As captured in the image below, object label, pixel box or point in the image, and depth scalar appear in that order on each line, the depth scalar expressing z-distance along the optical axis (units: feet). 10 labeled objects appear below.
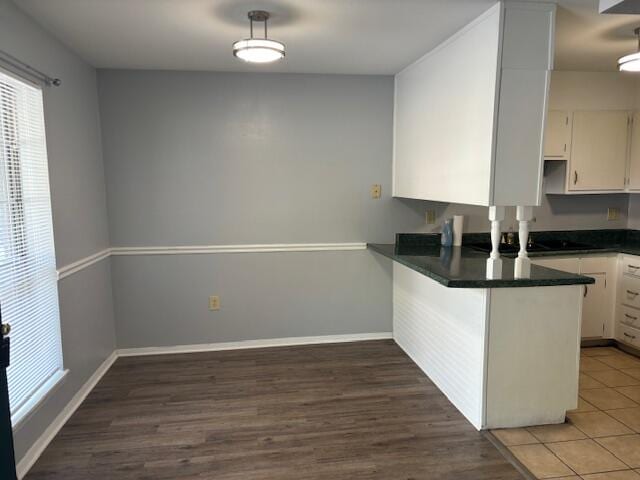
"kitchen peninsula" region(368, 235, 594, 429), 8.39
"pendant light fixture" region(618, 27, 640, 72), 8.43
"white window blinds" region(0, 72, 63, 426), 7.27
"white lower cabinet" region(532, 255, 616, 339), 12.30
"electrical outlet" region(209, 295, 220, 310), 12.87
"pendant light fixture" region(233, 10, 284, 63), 8.07
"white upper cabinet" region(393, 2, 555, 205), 7.86
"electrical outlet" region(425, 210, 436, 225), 13.44
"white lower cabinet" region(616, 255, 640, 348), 12.11
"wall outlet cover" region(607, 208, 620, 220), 14.03
